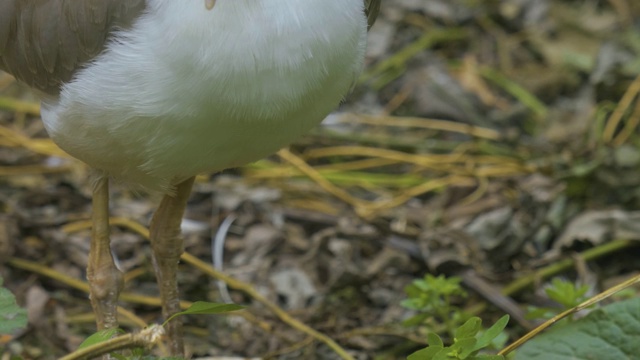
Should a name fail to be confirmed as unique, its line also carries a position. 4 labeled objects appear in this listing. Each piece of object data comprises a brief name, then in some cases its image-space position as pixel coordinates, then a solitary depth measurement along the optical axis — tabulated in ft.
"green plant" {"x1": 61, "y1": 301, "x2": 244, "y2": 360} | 13.39
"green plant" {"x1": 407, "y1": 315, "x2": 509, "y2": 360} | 14.75
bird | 14.03
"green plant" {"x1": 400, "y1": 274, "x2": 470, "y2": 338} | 19.15
